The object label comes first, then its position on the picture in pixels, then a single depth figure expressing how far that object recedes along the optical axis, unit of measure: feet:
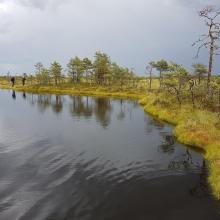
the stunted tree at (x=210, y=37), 119.68
